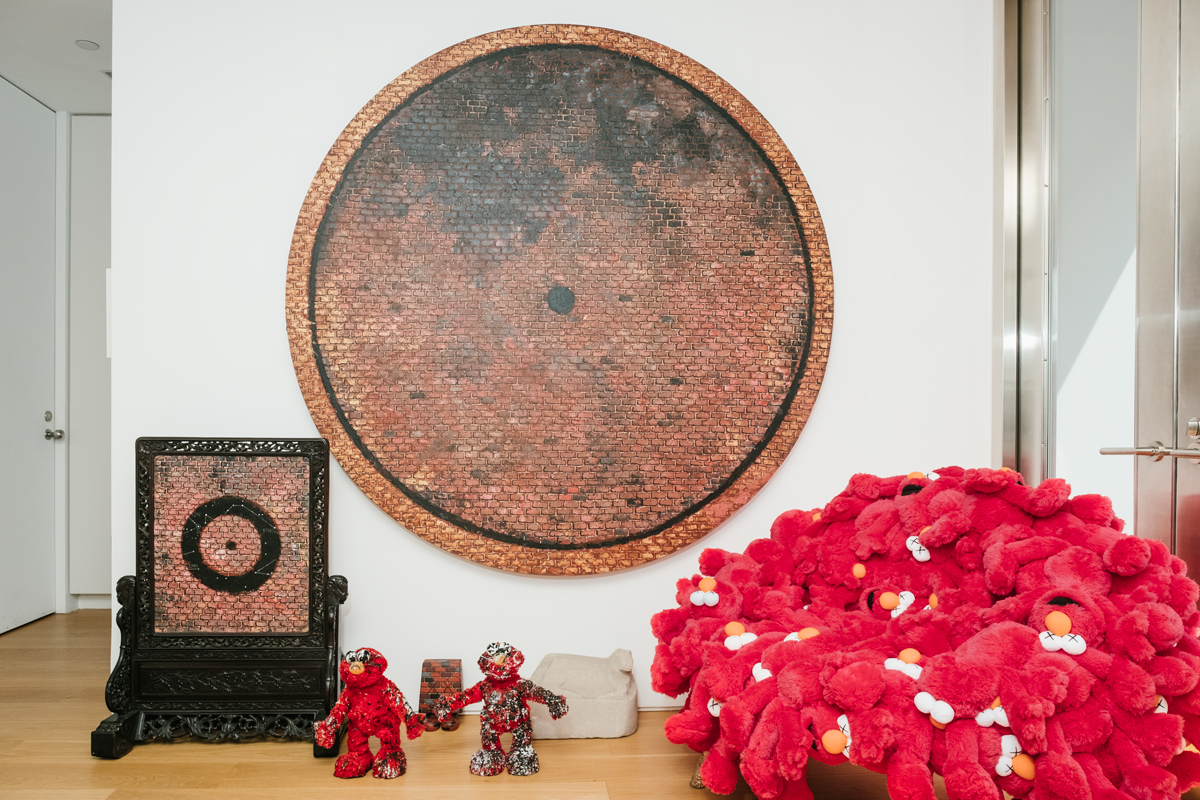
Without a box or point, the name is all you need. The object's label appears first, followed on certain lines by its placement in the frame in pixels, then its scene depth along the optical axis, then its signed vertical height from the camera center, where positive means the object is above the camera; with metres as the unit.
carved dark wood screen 1.84 -0.53
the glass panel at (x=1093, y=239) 1.66 +0.42
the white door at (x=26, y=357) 2.82 +0.16
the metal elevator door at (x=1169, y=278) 1.47 +0.27
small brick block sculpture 1.94 -0.79
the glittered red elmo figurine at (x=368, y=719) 1.68 -0.78
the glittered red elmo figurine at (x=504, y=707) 1.70 -0.76
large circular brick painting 1.98 +0.29
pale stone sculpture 1.88 -0.82
